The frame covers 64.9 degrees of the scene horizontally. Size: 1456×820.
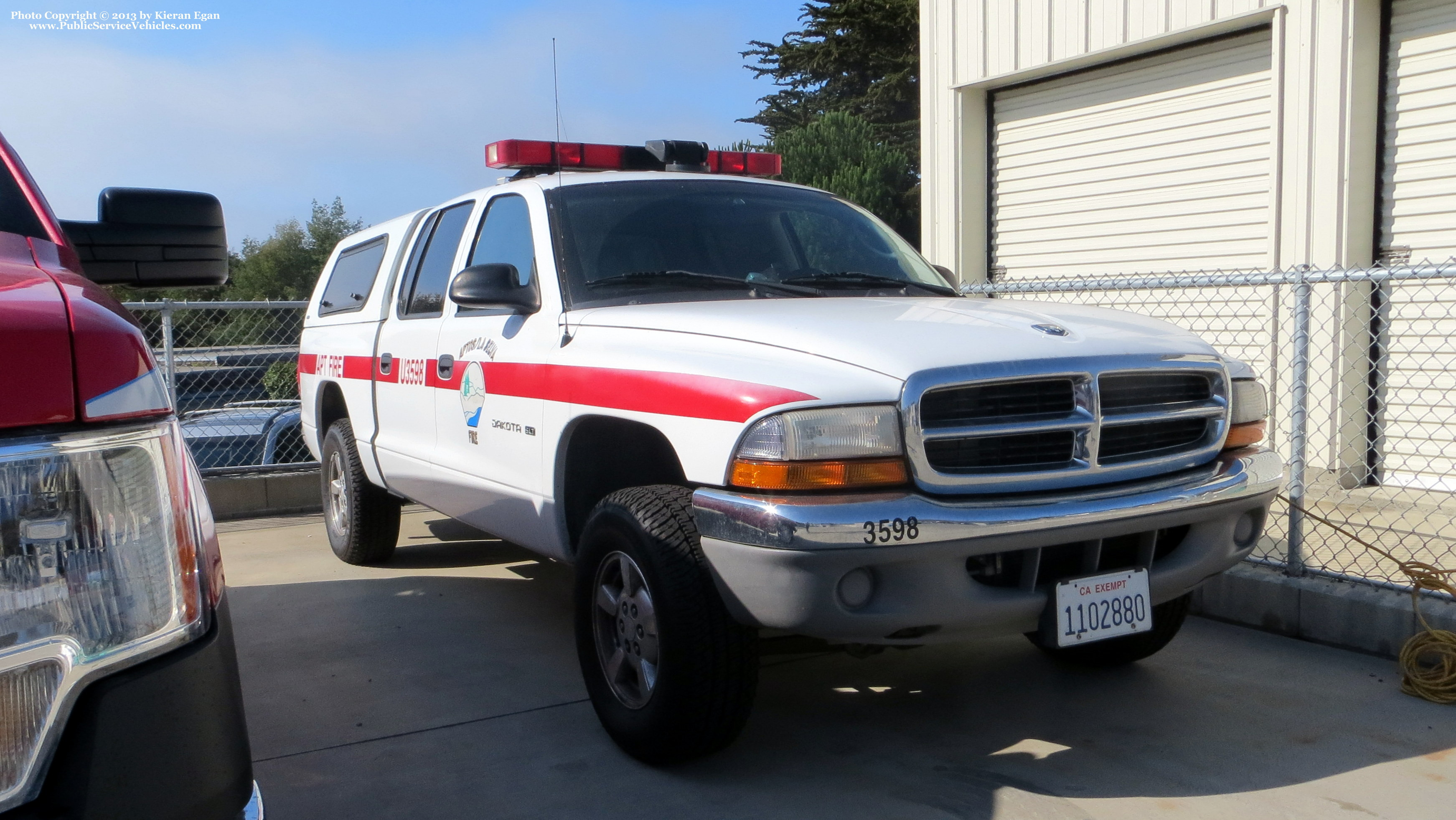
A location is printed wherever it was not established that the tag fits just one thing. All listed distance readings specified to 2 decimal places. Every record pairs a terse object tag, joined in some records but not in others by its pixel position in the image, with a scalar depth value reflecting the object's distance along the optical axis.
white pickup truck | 2.76
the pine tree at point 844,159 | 32.16
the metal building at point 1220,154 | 6.75
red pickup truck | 1.32
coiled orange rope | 3.79
